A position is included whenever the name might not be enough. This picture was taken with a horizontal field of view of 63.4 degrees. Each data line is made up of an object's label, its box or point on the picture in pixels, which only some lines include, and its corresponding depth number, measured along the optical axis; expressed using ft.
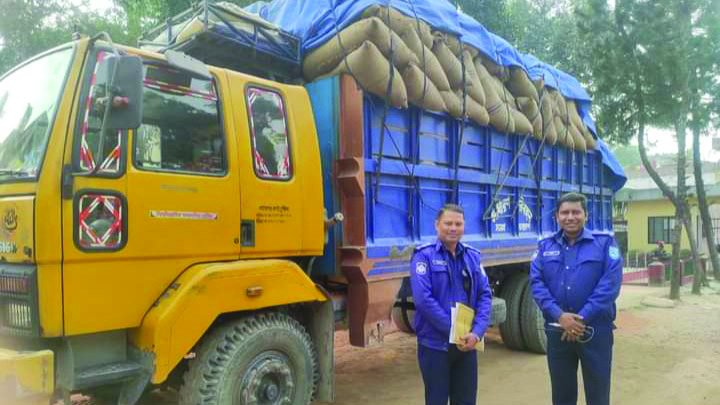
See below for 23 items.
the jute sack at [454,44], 16.55
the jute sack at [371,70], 13.26
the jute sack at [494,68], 18.44
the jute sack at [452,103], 16.05
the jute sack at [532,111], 19.89
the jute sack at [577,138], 22.70
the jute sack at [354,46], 13.46
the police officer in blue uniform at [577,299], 11.07
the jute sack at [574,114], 23.03
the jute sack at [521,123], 19.02
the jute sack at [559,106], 21.70
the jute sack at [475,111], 16.87
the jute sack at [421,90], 14.53
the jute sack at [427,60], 14.74
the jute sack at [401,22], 13.92
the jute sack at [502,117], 18.09
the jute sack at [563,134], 21.71
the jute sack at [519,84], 19.75
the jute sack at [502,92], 18.63
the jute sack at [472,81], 17.02
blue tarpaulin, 13.88
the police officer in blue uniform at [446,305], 10.23
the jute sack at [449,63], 16.10
